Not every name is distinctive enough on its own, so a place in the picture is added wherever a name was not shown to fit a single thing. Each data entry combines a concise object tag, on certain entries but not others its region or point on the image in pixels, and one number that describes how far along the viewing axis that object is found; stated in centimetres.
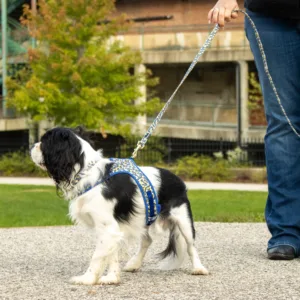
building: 2920
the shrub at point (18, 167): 2505
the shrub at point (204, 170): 2273
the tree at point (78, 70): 2203
